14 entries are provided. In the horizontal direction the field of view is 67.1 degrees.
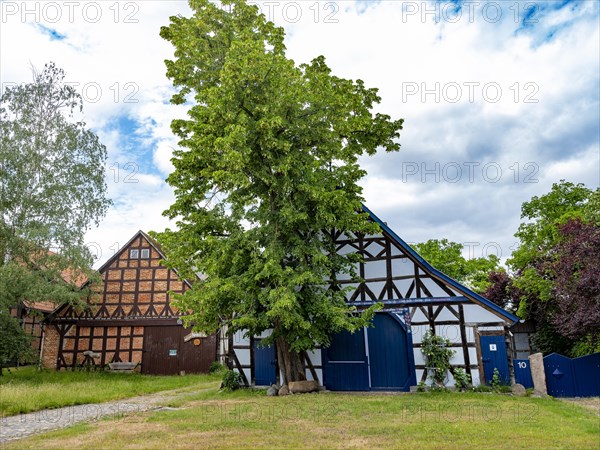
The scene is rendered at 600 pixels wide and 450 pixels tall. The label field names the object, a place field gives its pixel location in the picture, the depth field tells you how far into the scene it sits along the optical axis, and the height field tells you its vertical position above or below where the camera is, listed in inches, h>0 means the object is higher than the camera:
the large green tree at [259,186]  437.7 +158.8
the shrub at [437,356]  472.7 -16.8
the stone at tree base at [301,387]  477.7 -46.6
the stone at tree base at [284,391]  476.1 -50.1
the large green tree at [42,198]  619.2 +220.0
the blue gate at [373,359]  495.8 -20.0
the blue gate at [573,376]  449.7 -37.6
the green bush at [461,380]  463.2 -40.7
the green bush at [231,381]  526.0 -43.2
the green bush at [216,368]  775.7 -41.7
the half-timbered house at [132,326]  797.2 +31.8
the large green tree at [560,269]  449.1 +79.1
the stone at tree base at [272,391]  478.0 -50.5
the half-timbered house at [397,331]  473.4 +8.8
